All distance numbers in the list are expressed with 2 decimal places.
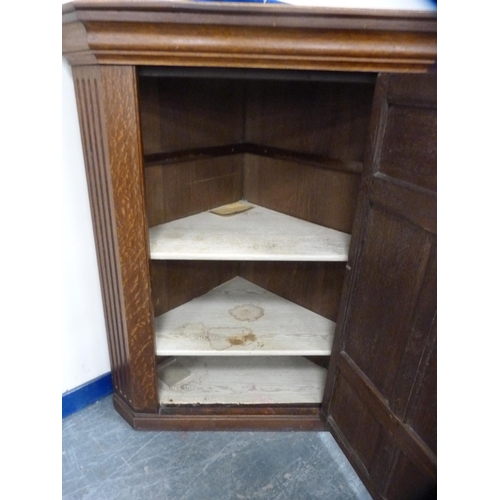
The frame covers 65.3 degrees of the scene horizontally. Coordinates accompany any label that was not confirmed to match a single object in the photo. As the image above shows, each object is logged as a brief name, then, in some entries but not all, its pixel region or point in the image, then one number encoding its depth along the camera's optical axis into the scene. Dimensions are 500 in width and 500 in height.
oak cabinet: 0.77
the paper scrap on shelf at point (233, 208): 1.45
